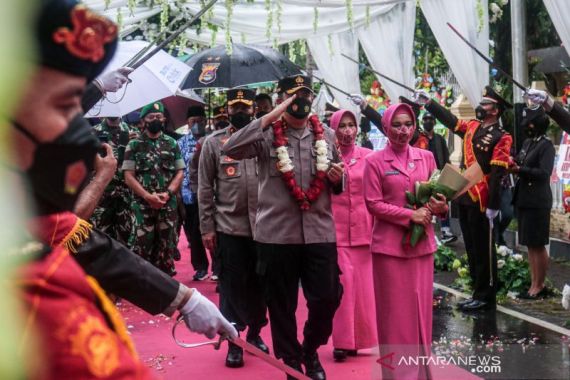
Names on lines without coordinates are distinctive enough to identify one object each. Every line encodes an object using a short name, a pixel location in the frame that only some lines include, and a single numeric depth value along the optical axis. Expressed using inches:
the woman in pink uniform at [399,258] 247.1
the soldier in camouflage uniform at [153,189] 370.9
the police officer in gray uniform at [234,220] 292.0
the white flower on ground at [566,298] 291.9
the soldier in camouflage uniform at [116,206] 379.2
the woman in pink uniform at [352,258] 288.5
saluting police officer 249.0
